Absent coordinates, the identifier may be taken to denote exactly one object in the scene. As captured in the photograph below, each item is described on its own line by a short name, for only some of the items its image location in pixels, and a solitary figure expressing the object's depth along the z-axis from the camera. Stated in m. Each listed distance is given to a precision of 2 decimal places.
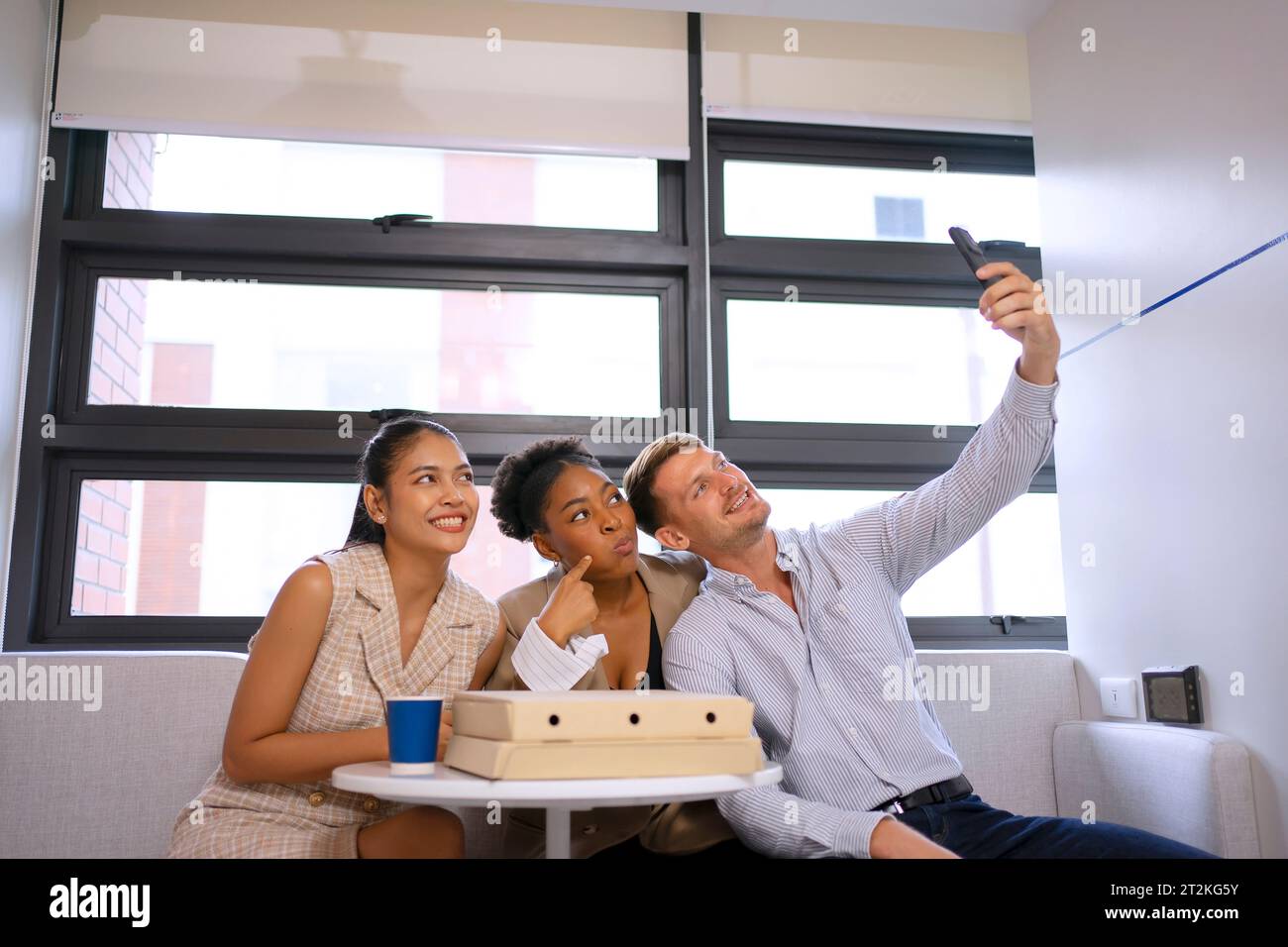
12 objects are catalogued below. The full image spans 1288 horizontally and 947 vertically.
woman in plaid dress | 1.65
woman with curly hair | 1.69
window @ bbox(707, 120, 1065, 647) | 2.98
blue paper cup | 1.35
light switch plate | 2.30
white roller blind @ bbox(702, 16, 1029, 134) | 3.03
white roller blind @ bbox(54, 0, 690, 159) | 2.80
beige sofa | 2.07
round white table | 1.19
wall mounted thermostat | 2.12
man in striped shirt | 1.69
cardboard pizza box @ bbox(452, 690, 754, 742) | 1.28
